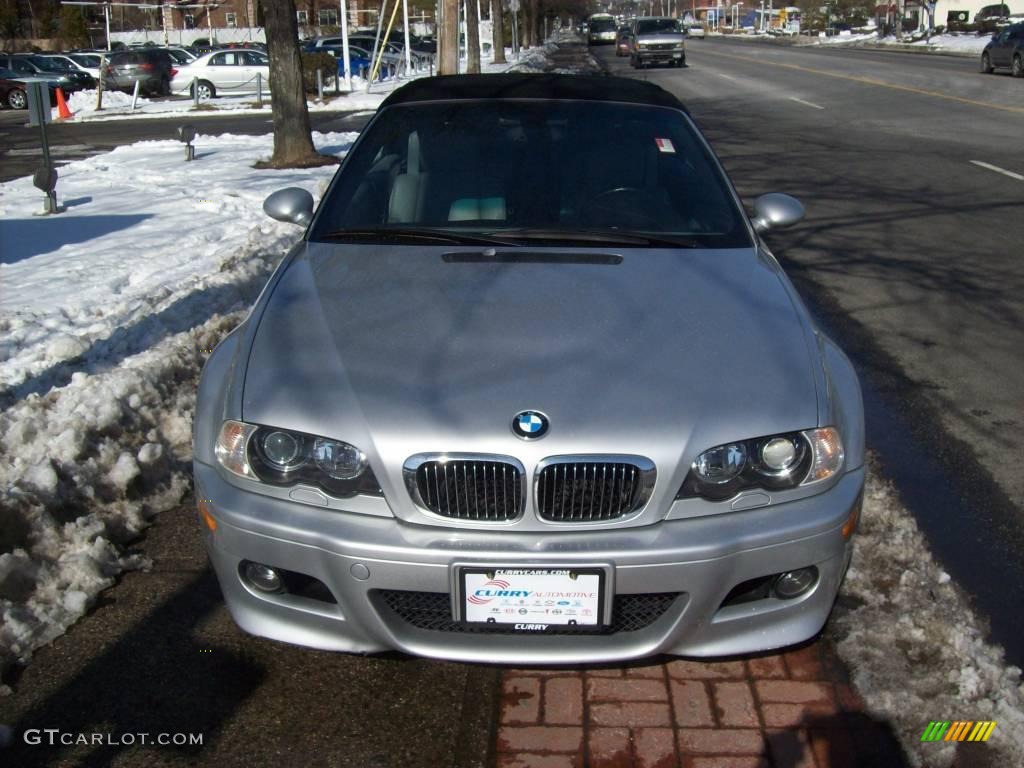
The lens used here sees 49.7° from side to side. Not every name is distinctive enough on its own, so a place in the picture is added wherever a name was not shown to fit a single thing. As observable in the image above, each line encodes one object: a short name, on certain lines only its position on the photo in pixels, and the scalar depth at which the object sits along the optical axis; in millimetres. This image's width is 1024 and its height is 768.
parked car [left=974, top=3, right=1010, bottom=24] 68188
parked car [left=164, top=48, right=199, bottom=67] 39059
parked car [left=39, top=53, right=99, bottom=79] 35938
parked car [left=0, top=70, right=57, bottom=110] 32094
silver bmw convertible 2848
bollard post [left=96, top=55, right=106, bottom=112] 28891
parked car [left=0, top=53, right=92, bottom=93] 33469
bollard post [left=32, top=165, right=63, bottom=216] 10875
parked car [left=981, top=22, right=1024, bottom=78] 29844
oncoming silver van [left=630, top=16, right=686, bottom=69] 39969
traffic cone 26425
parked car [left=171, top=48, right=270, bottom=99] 32625
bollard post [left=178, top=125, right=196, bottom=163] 15000
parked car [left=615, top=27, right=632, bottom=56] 49462
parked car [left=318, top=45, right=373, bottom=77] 36938
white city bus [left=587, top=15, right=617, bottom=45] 70338
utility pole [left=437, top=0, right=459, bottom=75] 22469
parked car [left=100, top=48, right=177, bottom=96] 33625
